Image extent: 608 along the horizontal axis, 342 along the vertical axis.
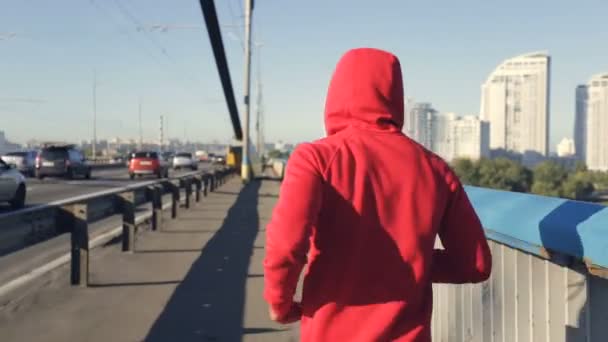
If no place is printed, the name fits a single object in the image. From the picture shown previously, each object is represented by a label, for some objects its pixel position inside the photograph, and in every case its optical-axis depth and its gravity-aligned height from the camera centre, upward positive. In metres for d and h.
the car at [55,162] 37.66 -1.06
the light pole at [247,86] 37.50 +3.27
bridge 3.02 -1.56
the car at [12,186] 19.16 -1.24
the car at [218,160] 83.06 -2.11
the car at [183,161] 63.72 -1.66
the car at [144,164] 42.34 -1.30
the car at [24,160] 42.53 -1.08
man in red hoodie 2.17 -0.27
